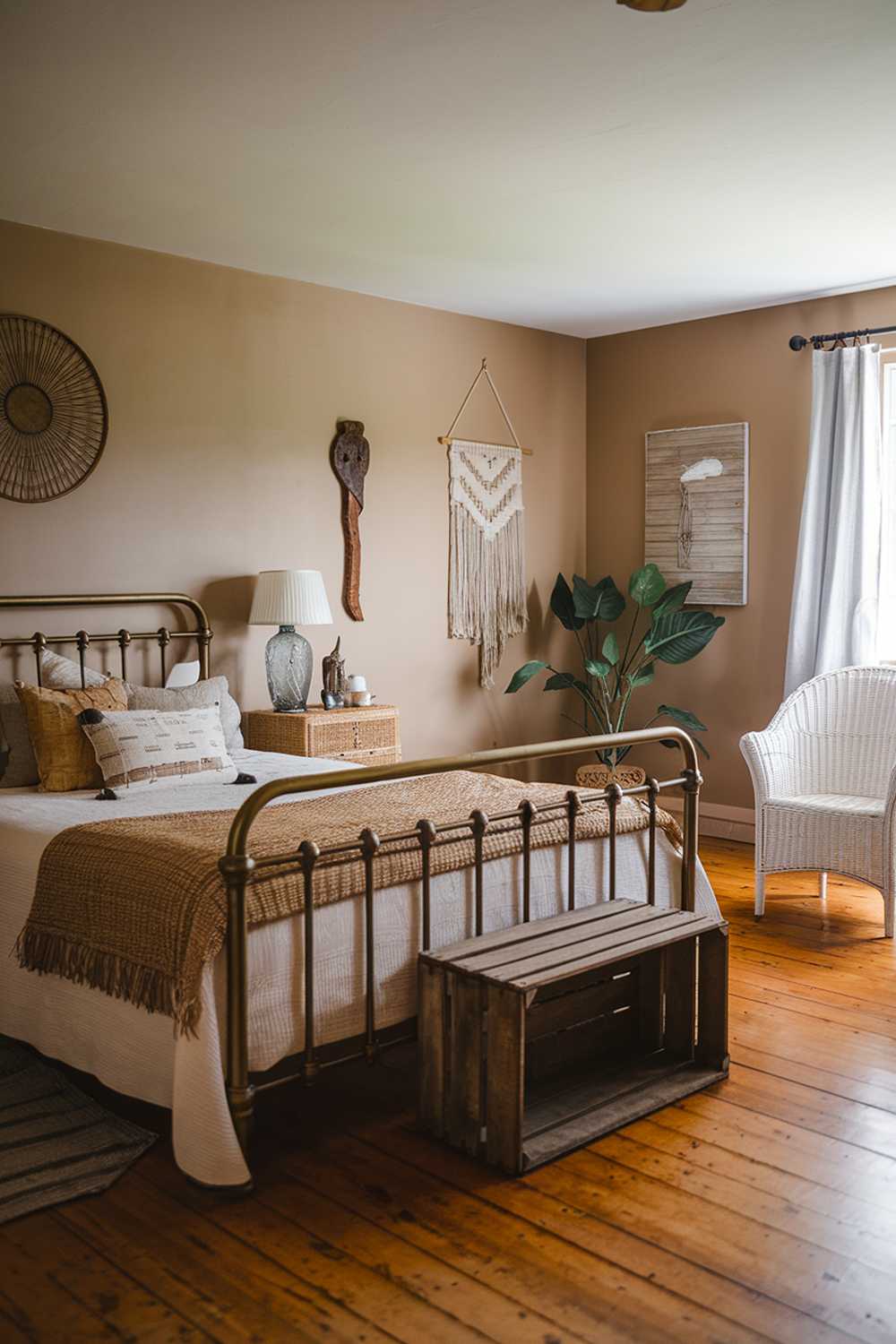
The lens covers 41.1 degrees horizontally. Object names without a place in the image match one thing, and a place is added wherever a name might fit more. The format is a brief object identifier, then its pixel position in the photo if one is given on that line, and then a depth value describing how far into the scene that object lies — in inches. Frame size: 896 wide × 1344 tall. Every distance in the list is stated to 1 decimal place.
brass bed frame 95.4
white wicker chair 173.0
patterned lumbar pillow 147.9
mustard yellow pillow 148.1
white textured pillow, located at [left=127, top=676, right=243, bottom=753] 162.6
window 213.5
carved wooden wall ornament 210.2
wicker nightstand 186.7
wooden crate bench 101.2
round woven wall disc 166.1
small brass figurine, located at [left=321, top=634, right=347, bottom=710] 198.1
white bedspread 96.0
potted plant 228.2
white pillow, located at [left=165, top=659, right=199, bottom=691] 182.4
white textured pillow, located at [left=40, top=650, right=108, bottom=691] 165.5
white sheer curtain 208.5
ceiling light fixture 102.7
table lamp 187.2
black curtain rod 209.6
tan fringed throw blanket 99.8
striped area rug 98.1
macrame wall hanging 232.8
